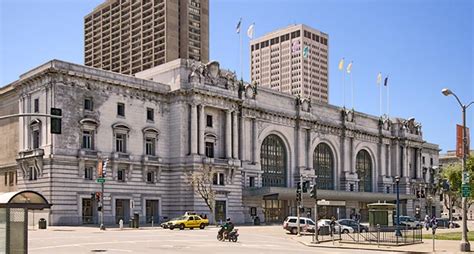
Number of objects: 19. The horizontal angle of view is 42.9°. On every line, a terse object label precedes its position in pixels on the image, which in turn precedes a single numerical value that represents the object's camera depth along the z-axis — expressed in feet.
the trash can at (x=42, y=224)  199.72
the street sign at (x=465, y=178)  121.49
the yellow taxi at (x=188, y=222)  202.90
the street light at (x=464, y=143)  120.40
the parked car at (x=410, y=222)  226.50
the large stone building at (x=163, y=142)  228.43
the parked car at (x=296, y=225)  185.06
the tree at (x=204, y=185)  253.06
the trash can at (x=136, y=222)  207.41
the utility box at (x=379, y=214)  151.67
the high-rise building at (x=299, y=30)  649.61
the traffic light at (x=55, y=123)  86.48
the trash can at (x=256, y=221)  273.33
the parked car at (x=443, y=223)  263.90
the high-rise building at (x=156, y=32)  564.71
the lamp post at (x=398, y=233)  138.90
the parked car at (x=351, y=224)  196.95
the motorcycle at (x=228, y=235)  142.10
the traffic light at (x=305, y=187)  157.38
